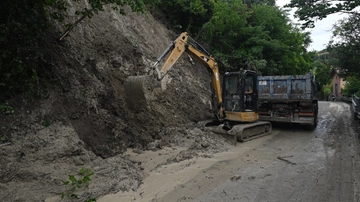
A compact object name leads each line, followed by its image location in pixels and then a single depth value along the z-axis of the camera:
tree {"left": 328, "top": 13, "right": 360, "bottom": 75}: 15.66
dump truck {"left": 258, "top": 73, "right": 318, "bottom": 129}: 10.89
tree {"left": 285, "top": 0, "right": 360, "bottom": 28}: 11.59
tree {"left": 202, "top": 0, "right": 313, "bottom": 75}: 16.08
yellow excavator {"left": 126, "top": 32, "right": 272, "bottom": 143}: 9.29
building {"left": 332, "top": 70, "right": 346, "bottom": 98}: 45.56
